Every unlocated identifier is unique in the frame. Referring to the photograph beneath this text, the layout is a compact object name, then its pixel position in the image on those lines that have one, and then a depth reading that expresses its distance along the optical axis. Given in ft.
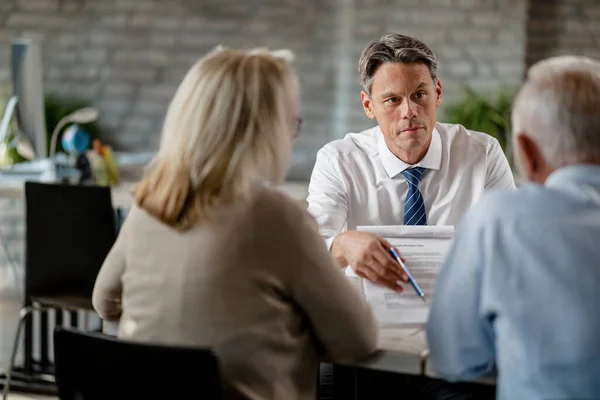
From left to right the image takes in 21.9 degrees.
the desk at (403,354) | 8.81
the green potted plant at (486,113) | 30.90
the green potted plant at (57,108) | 33.55
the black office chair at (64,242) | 18.20
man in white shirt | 13.84
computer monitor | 23.59
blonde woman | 8.24
